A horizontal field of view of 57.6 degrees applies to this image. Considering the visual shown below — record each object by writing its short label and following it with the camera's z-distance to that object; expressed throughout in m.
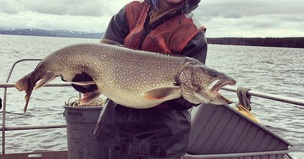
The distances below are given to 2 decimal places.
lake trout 2.09
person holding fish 2.15
